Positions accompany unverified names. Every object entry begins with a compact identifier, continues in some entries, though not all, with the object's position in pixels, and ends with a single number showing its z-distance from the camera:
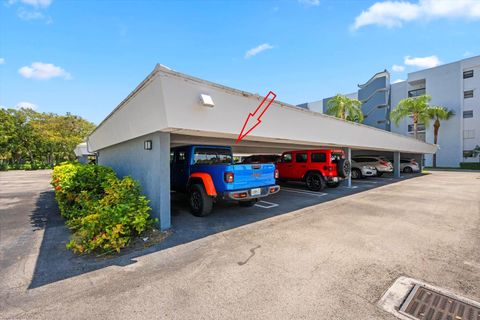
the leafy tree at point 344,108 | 25.75
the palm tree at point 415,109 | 25.39
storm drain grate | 2.46
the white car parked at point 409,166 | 21.41
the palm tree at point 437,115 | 28.41
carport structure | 4.66
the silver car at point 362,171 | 16.38
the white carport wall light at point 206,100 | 4.85
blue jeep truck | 5.81
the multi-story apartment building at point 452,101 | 28.50
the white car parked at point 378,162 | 17.16
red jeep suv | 10.31
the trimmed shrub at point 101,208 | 4.17
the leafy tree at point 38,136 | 32.44
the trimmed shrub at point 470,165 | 26.35
